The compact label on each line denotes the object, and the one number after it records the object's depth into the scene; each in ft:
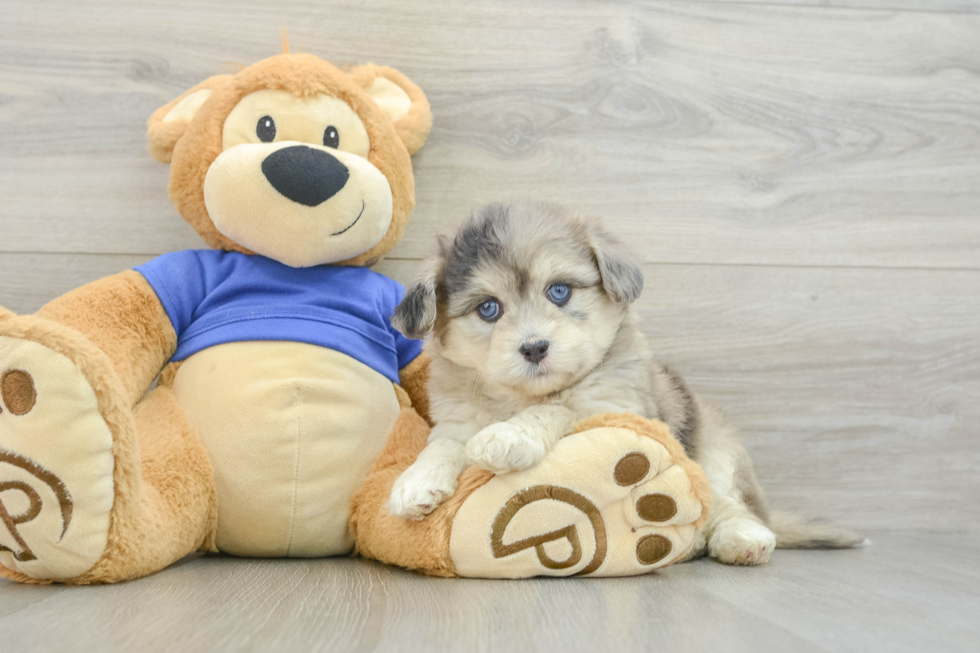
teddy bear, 1.83
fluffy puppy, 1.99
